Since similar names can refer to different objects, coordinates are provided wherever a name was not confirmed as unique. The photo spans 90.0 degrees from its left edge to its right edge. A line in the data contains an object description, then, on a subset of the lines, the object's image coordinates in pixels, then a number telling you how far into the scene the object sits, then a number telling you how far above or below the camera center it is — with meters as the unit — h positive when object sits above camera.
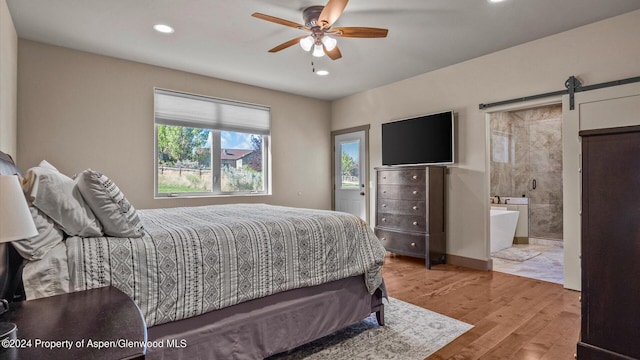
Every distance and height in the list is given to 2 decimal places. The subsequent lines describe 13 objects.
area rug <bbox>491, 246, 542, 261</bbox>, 4.69 -1.13
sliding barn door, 2.97 +0.51
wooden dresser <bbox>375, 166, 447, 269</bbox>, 4.12 -0.42
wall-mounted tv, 4.26 +0.57
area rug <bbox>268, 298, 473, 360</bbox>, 2.04 -1.11
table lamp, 0.85 -0.09
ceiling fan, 2.46 +1.26
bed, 1.42 -0.47
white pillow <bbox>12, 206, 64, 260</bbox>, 1.28 -0.24
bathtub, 5.04 -0.77
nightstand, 0.80 -0.42
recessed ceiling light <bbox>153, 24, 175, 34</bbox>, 3.12 +1.52
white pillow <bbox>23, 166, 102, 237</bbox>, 1.42 -0.09
